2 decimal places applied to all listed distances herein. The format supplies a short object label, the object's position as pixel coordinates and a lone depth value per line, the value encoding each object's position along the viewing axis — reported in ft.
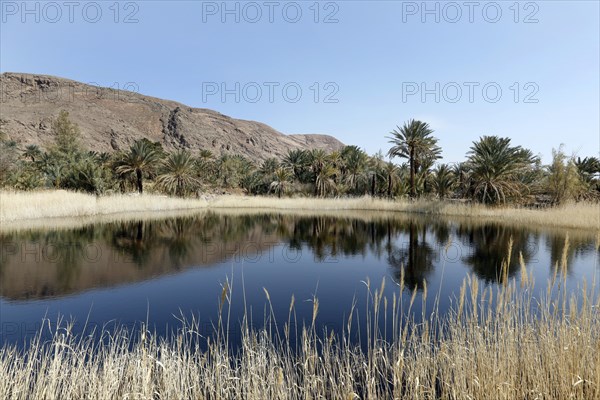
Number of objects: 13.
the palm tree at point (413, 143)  99.50
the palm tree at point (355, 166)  129.59
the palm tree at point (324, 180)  128.77
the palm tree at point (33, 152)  165.53
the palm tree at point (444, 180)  111.65
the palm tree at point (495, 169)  81.05
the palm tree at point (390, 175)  113.29
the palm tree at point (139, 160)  104.17
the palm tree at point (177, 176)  118.52
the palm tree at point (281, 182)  139.88
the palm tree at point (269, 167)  170.30
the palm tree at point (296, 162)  150.82
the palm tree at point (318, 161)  127.03
